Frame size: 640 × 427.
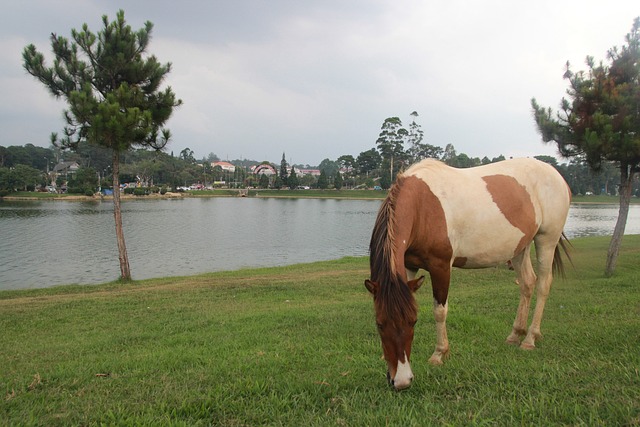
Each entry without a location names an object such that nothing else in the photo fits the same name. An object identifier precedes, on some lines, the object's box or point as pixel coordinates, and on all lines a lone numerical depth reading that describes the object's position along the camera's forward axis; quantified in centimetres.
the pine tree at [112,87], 1156
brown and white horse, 287
